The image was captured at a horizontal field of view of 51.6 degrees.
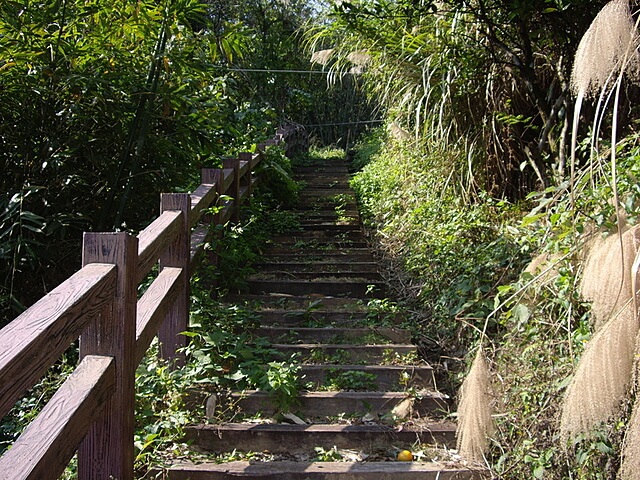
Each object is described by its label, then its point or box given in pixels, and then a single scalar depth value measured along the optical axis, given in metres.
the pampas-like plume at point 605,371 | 1.60
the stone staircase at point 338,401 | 3.11
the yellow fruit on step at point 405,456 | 3.28
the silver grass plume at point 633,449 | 1.65
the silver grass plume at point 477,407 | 2.25
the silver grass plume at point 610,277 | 1.85
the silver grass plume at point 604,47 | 1.71
